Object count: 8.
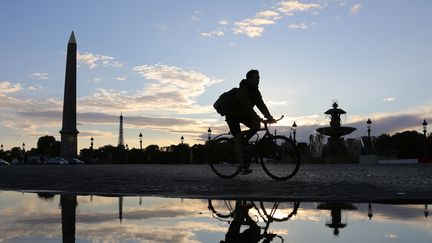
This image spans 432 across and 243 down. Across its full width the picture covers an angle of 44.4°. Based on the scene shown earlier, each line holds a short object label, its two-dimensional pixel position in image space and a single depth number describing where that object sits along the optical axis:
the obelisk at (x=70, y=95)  59.09
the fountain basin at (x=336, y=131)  57.66
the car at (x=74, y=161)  65.18
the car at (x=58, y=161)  65.81
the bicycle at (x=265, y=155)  8.70
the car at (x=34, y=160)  90.94
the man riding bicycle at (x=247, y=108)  8.41
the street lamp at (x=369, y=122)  63.97
